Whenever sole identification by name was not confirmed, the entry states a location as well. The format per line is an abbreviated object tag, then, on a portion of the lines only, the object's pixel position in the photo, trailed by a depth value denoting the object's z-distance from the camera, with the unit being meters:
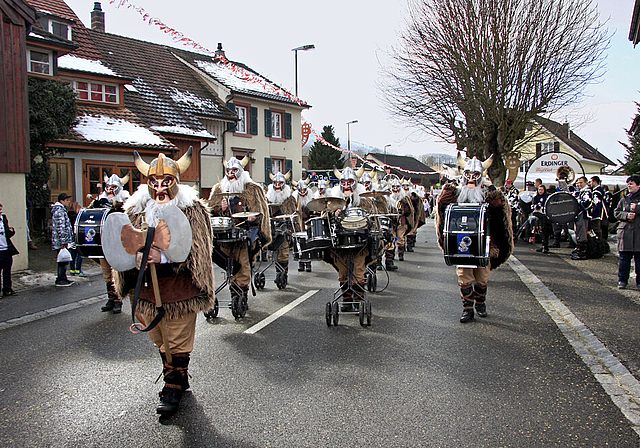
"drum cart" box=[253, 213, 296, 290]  9.06
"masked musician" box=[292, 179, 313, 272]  10.49
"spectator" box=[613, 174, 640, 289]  8.65
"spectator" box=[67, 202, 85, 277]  10.62
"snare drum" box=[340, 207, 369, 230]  6.27
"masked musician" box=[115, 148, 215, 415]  4.02
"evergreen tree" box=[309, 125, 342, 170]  46.28
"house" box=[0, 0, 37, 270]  10.93
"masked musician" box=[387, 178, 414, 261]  13.04
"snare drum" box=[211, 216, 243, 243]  6.48
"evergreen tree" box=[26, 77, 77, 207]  14.63
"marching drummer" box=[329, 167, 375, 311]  6.68
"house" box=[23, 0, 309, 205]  17.02
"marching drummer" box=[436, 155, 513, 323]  6.64
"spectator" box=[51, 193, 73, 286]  9.58
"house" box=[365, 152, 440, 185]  67.00
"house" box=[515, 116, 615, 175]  43.93
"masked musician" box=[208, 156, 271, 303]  7.48
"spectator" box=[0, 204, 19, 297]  8.59
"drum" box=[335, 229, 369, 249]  6.25
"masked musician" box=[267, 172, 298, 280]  10.30
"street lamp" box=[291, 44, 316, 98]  21.94
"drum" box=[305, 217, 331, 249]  6.35
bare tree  19.80
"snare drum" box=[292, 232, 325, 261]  6.49
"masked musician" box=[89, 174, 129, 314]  7.24
